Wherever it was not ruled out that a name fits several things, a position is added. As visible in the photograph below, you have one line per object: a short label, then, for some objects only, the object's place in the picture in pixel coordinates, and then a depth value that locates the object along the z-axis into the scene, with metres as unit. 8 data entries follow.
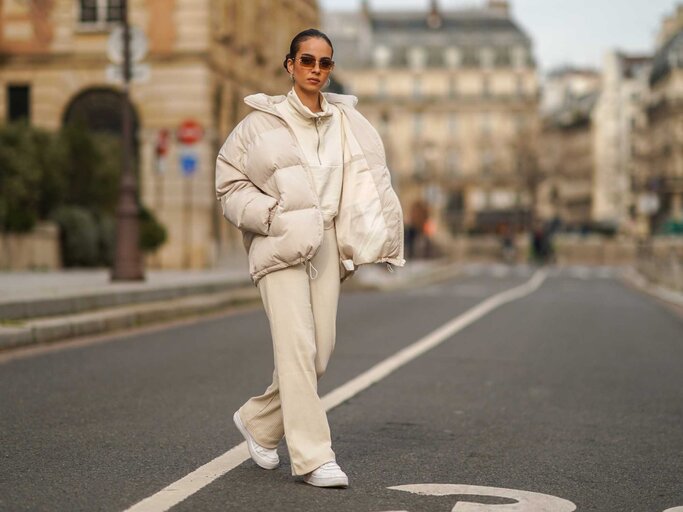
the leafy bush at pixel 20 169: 26.95
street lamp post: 21.14
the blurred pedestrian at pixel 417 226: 58.72
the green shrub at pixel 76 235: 27.98
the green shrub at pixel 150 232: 31.09
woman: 5.70
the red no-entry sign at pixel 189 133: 31.25
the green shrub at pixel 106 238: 29.31
